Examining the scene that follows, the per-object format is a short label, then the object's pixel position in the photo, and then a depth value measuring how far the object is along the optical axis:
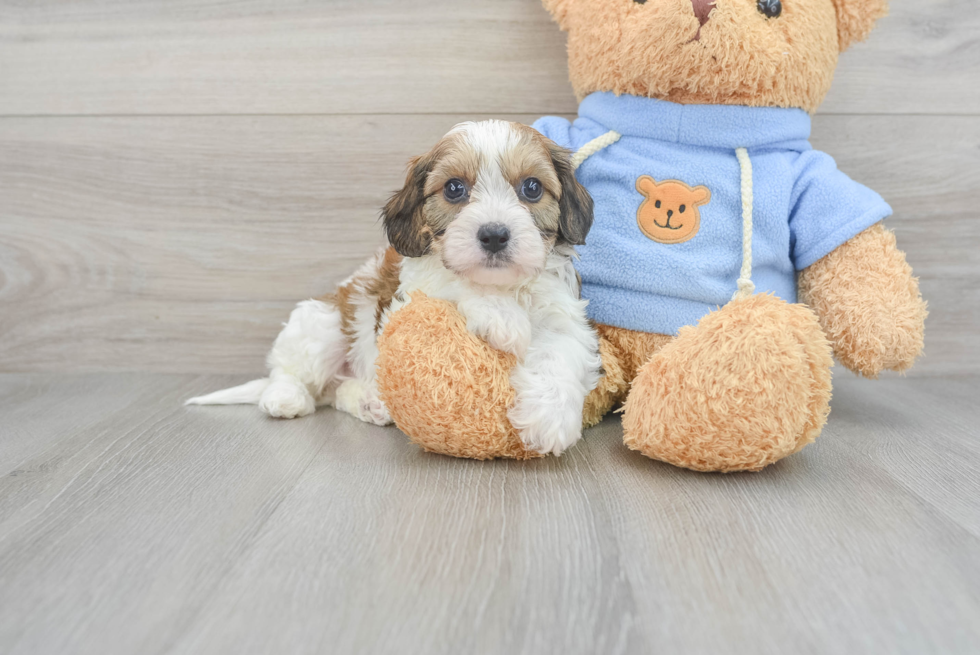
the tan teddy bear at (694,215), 0.46
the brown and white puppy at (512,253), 0.45
